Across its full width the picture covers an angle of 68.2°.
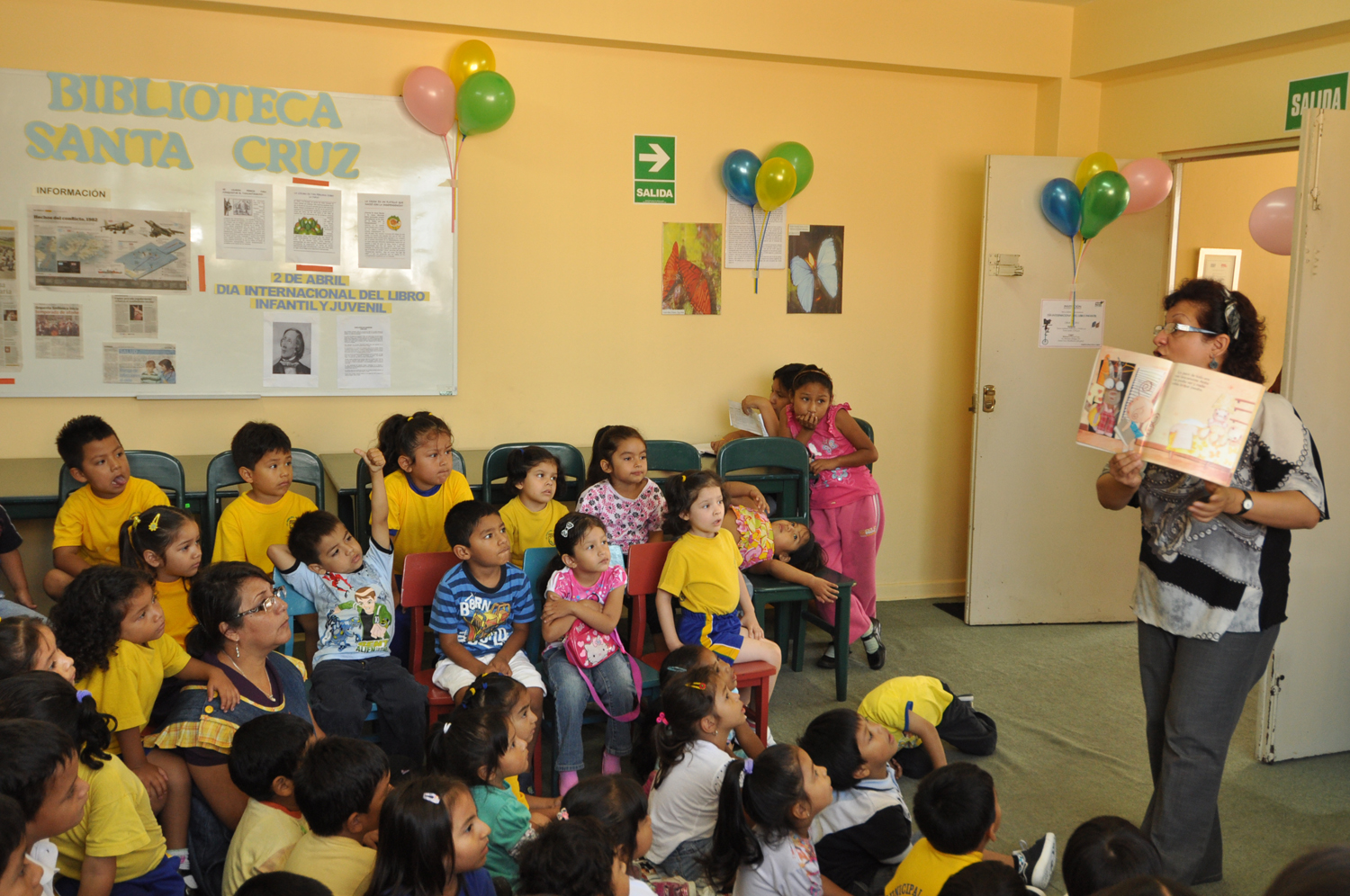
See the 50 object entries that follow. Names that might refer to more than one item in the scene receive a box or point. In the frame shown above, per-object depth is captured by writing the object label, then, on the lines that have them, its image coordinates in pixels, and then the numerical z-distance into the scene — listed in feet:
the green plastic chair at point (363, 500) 11.99
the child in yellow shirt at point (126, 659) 7.34
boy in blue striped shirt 9.48
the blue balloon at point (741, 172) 14.87
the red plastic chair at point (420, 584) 9.93
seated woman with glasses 7.63
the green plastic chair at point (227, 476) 11.98
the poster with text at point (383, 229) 13.85
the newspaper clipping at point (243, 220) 13.30
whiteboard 12.67
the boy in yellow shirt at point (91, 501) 10.76
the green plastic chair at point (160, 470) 11.82
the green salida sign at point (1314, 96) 12.56
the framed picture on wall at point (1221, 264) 19.48
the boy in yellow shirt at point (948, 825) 6.40
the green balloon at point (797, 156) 14.94
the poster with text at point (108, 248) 12.74
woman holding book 7.25
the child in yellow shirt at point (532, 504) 11.38
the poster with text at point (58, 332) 12.85
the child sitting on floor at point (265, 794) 6.61
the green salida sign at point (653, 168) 14.89
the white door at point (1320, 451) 10.23
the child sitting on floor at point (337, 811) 6.10
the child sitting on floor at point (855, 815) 8.06
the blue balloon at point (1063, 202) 14.85
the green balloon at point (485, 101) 13.29
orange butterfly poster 15.20
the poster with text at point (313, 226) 13.55
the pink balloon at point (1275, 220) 12.72
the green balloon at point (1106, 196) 14.42
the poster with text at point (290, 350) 13.65
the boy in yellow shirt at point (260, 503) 10.63
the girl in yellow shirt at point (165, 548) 9.09
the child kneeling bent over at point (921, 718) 9.37
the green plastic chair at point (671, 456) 14.07
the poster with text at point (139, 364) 13.12
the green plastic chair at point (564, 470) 13.04
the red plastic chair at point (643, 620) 10.24
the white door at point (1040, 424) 15.23
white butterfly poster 15.74
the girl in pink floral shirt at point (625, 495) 11.77
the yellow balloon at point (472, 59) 13.48
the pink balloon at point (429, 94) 13.41
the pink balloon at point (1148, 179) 14.55
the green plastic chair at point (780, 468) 13.57
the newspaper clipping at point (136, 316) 13.08
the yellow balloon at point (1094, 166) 14.70
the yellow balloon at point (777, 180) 14.60
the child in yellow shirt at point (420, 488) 11.33
